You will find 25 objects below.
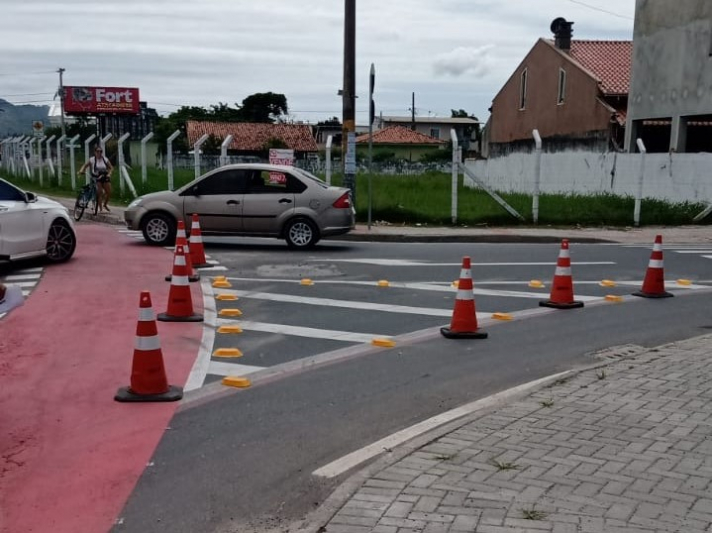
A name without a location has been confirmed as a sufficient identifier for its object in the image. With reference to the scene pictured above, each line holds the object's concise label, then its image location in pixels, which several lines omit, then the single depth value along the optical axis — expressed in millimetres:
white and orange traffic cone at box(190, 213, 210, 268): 12750
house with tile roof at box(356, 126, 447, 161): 78125
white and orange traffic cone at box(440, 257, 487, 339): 8289
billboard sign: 69375
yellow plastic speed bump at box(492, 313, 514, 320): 9328
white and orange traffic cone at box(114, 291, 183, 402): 6102
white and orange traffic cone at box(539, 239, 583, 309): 9945
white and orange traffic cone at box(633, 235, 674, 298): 10797
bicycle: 21047
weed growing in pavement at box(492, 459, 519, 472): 4523
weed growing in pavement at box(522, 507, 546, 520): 3879
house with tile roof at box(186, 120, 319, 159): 69812
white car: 11516
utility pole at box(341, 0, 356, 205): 19328
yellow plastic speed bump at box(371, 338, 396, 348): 7941
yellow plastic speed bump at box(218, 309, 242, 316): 9266
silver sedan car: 15023
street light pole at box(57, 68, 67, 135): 66806
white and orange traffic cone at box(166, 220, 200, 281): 10391
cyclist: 21219
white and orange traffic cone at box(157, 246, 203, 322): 8773
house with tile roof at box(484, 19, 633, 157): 33688
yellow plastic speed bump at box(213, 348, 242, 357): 7473
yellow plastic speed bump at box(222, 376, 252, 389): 6527
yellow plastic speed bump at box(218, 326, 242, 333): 8422
